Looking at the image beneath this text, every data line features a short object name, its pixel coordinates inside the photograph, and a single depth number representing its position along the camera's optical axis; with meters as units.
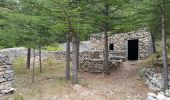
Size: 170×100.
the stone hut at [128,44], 9.69
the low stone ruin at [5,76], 4.96
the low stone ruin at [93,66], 7.81
